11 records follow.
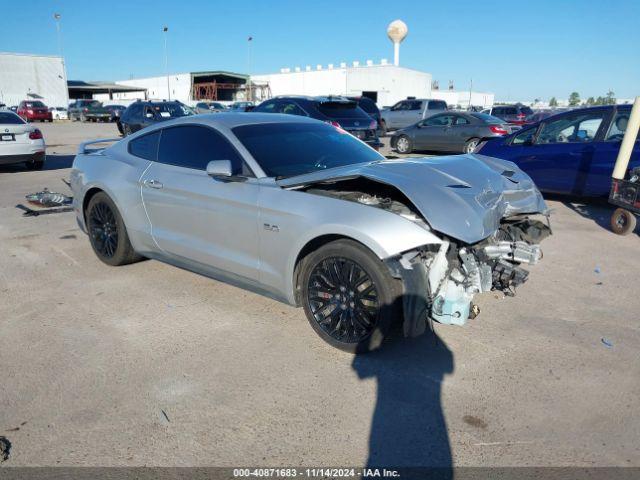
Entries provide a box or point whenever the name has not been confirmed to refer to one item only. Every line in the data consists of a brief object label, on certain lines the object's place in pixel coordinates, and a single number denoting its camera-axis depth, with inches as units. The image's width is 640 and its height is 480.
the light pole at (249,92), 2550.7
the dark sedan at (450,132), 579.5
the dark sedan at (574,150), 305.3
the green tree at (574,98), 5083.7
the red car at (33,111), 1557.6
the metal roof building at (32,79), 2108.6
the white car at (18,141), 451.8
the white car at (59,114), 1840.6
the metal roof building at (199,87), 2812.5
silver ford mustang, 128.8
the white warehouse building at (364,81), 2449.6
